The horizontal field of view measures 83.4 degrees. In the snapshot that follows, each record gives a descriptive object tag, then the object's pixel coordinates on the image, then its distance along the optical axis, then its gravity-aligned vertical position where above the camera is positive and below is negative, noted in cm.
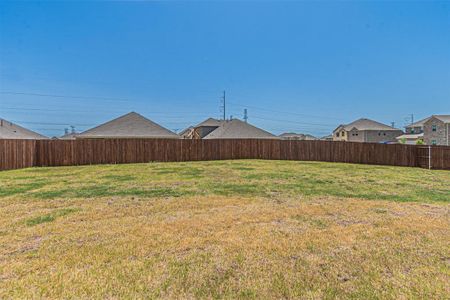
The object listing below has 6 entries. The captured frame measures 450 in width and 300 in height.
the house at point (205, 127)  3409 +276
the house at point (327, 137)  6045 +248
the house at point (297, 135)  5609 +279
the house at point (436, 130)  2958 +204
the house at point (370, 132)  4419 +274
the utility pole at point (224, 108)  3889 +611
